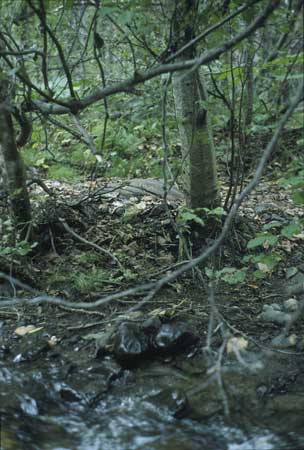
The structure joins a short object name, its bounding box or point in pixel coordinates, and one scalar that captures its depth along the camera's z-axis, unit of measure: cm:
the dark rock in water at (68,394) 283
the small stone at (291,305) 354
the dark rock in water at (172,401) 270
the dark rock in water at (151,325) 323
